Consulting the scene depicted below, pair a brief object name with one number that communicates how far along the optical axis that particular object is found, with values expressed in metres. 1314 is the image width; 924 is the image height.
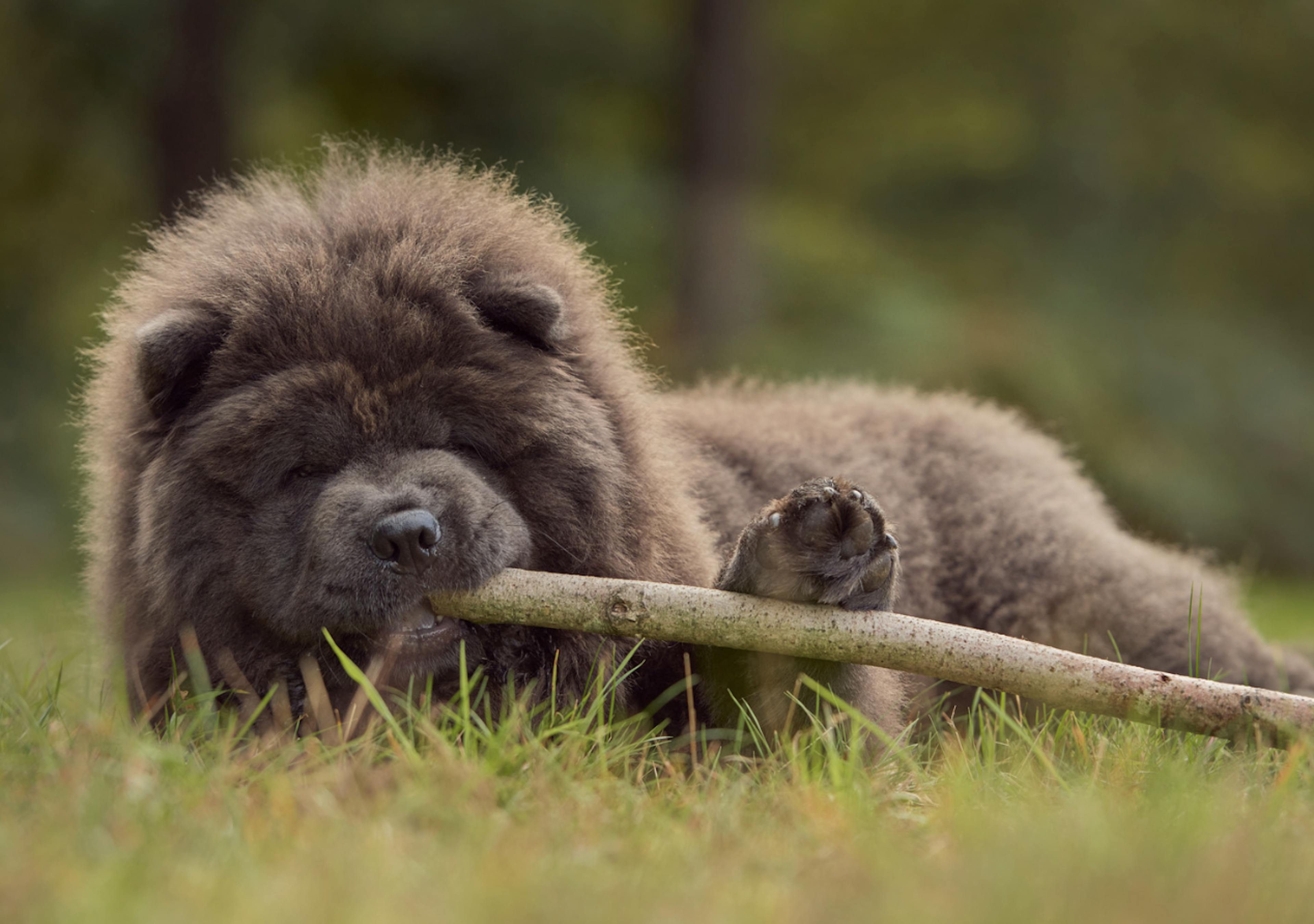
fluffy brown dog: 7.14
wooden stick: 6.64
